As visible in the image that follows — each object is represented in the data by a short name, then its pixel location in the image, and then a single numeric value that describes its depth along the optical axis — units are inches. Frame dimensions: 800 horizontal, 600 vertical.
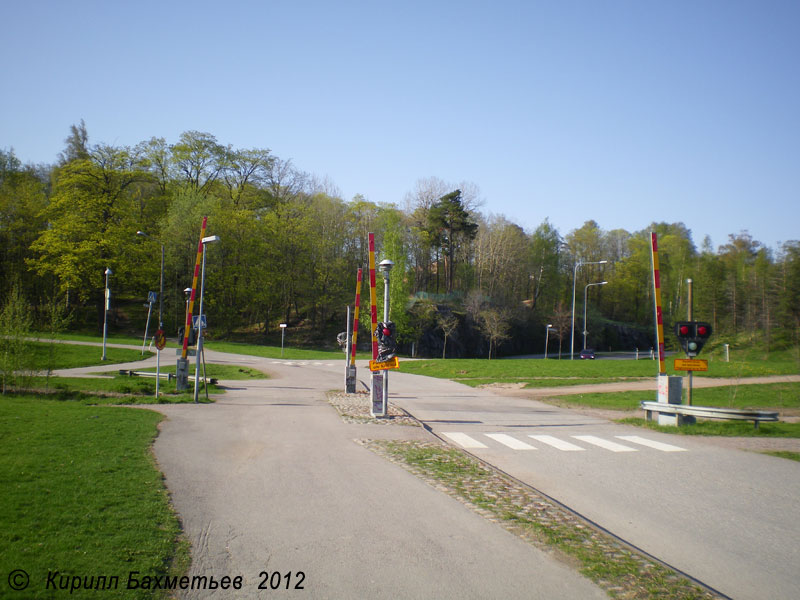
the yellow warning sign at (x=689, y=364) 574.2
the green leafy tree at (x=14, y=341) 671.8
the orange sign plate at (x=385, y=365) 587.7
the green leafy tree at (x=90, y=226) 1879.9
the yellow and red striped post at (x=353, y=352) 828.5
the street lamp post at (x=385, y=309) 594.9
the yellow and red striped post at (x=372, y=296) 628.5
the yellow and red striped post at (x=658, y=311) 609.0
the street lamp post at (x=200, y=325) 682.6
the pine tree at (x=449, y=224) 2534.4
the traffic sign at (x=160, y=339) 721.6
